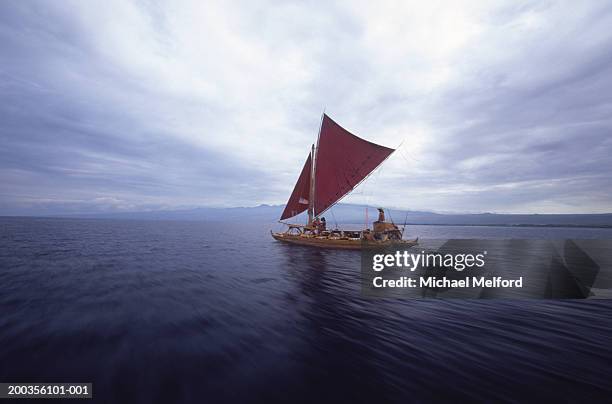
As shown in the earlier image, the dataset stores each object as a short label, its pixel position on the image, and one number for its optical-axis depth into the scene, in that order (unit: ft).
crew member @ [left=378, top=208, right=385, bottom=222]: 110.42
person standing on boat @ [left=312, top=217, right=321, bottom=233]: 131.64
